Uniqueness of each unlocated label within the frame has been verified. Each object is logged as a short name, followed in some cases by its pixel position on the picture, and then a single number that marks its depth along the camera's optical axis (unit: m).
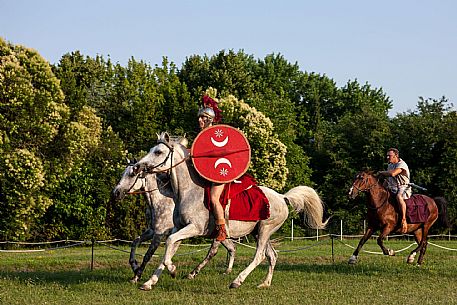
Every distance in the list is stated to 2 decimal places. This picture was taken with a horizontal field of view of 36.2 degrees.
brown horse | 18.50
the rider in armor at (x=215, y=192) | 13.12
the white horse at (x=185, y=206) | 13.02
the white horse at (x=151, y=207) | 15.31
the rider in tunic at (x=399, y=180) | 18.64
